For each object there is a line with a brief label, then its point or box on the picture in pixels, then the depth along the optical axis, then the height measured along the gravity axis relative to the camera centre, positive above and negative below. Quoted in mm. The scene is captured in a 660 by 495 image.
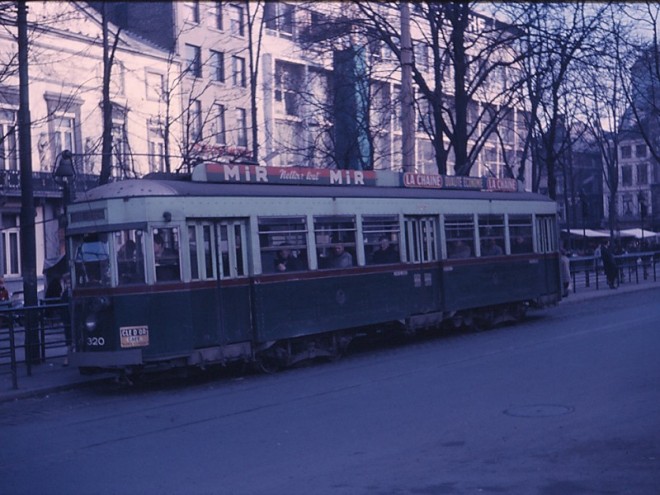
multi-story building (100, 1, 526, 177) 25938 +6583
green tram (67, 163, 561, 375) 13828 -80
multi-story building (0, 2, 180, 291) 33812 +5748
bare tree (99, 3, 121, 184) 19486 +3254
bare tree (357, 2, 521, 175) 25125 +5398
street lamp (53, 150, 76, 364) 16686 +1787
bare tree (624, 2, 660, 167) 29625 +5829
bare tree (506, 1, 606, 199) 23328 +4981
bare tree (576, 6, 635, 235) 23609 +4877
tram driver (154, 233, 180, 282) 13891 +59
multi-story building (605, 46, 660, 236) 78812 +4923
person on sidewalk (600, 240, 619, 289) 33750 -972
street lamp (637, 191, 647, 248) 45188 +1317
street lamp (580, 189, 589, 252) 32594 +1074
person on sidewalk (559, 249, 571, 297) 24656 -927
